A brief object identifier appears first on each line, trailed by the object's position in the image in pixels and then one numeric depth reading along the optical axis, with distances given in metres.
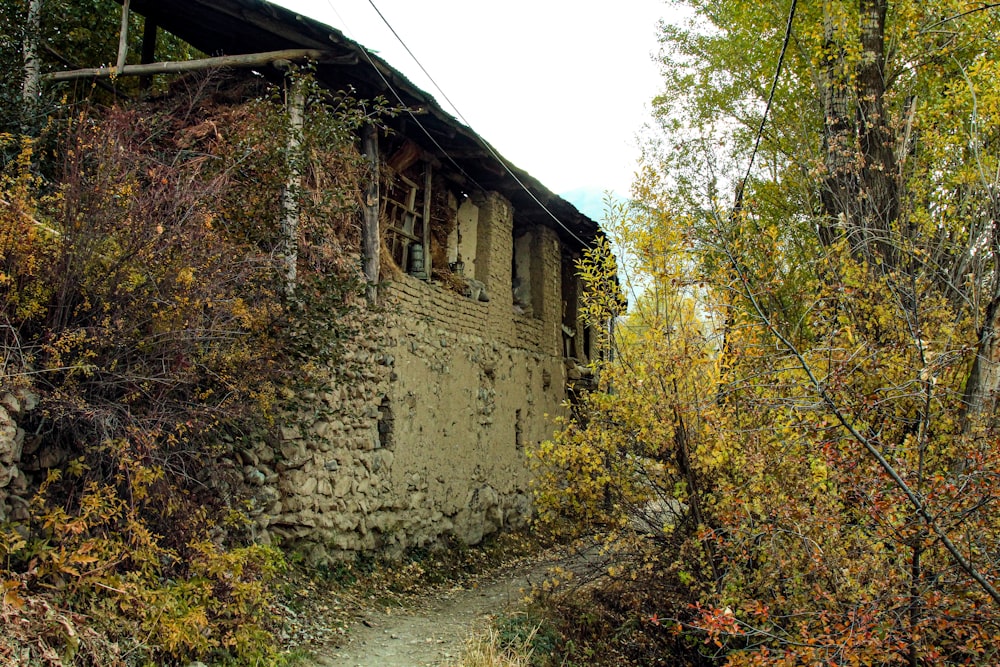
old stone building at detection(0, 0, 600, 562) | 6.72
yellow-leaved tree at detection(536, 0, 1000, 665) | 3.86
